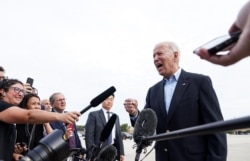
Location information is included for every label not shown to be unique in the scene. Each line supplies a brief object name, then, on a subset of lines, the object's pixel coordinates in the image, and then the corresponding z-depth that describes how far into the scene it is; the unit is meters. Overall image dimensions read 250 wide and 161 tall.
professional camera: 1.31
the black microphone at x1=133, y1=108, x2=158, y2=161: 1.97
